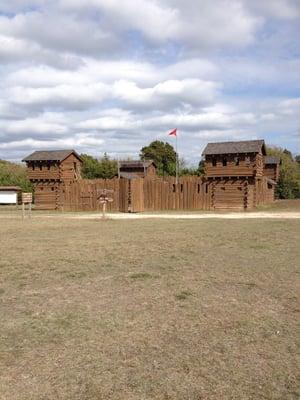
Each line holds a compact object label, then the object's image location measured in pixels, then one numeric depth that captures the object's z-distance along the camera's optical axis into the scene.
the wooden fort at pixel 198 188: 36.31
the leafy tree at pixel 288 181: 63.06
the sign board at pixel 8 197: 49.94
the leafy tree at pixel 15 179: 57.34
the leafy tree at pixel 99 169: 68.12
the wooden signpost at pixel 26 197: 26.56
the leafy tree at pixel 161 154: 78.50
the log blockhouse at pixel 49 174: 41.59
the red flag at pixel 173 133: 41.88
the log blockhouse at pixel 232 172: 36.50
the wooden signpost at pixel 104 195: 26.50
